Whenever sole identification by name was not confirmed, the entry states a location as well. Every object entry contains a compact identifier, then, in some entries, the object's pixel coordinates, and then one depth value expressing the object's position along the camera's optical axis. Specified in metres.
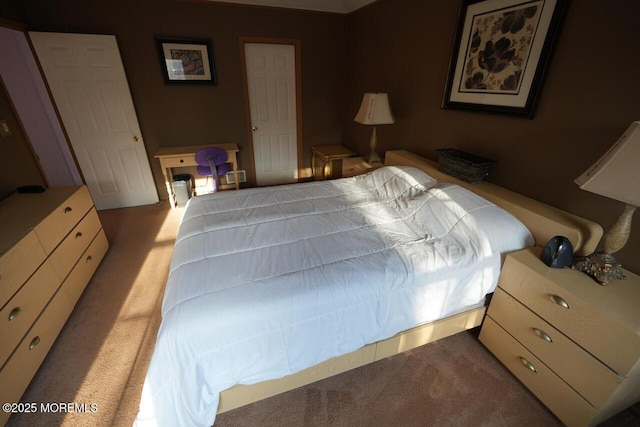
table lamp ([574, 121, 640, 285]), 1.05
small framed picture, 3.18
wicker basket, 1.95
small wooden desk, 3.32
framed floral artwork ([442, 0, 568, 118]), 1.59
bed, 1.16
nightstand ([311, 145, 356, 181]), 3.76
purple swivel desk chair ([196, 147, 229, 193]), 3.23
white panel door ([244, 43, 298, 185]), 3.61
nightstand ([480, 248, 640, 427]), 1.12
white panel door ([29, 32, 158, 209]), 2.88
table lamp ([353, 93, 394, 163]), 2.68
